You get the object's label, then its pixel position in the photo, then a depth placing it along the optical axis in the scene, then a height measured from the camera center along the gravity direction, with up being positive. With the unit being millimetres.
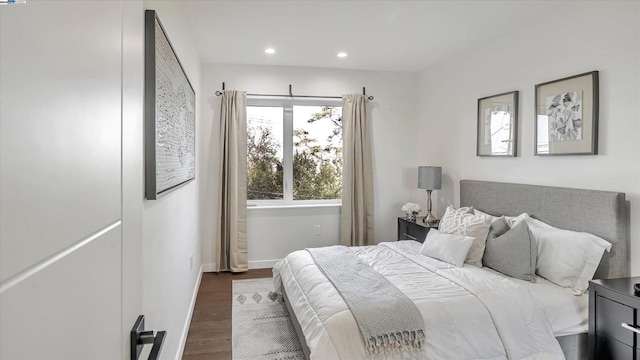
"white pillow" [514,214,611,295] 2193 -542
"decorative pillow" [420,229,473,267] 2588 -576
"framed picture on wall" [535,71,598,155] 2402 +491
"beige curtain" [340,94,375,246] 4449 +69
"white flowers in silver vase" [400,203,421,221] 4109 -410
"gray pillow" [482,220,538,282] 2352 -558
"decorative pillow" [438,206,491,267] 2635 -431
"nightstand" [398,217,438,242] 3707 -618
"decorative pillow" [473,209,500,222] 2843 -326
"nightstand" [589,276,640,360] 1741 -784
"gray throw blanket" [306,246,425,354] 1770 -762
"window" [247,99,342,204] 4473 +355
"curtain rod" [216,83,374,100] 4174 +1094
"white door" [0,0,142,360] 320 -6
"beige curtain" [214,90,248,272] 4148 -124
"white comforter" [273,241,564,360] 1790 -835
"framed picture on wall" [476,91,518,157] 3102 +528
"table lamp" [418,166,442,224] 3916 -31
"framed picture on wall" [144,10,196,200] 1413 +322
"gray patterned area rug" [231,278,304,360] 2430 -1280
